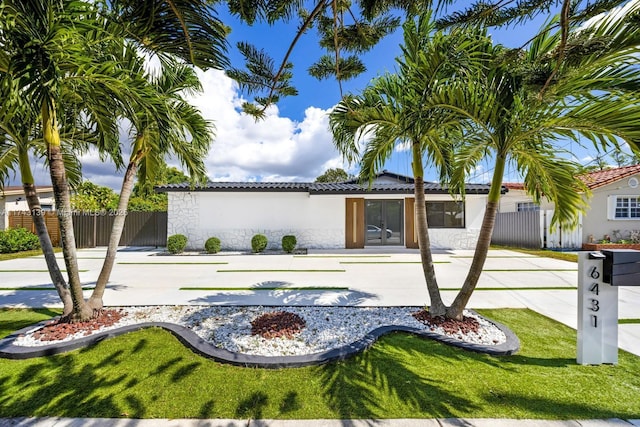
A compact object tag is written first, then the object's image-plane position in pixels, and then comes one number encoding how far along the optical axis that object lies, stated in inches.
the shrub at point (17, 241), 480.4
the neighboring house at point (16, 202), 646.5
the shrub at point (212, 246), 486.3
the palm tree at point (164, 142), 141.6
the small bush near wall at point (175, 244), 479.5
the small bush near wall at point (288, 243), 491.8
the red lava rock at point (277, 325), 154.1
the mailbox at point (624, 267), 121.0
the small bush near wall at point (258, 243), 494.9
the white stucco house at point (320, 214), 525.3
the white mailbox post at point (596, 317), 126.9
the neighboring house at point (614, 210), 537.0
